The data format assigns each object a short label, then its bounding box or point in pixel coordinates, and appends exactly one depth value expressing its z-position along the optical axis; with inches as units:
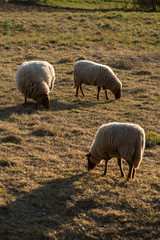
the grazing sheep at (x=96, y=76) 871.1
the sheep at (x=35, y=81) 780.0
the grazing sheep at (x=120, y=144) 481.8
